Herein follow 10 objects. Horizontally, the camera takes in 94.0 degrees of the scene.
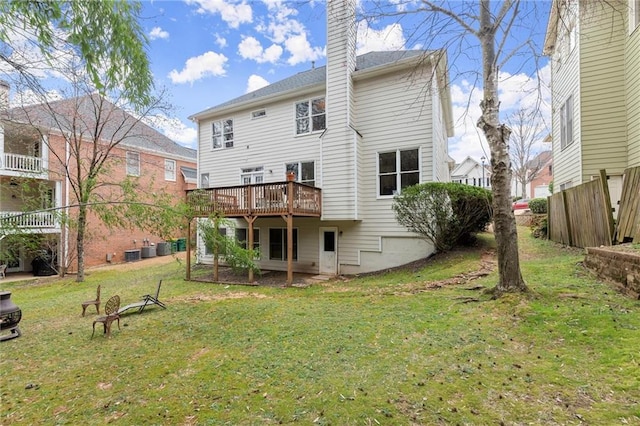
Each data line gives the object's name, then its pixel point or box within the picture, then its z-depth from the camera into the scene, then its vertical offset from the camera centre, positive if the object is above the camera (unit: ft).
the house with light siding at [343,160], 35.81 +7.70
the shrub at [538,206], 55.13 +1.72
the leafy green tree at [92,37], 7.90 +5.40
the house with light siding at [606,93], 28.37 +12.18
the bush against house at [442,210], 31.42 +0.81
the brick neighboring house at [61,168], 45.50 +9.54
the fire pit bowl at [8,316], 19.14 -6.00
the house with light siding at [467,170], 133.80 +21.32
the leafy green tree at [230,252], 27.58 -3.80
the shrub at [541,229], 40.01 -1.92
